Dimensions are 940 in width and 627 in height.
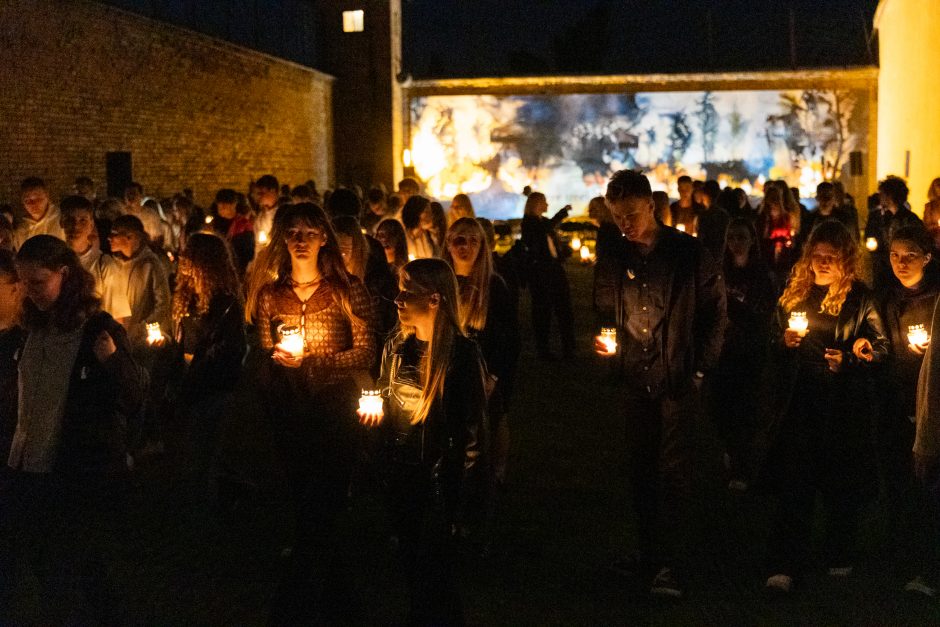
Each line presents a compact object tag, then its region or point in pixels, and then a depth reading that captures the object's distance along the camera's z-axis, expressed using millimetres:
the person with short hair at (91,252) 7582
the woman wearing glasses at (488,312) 6098
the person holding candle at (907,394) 5496
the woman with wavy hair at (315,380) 5055
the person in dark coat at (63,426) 4383
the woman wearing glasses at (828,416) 5453
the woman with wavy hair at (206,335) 6243
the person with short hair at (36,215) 9484
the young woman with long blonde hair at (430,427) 4457
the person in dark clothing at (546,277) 12484
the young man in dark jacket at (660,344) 5363
